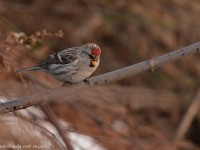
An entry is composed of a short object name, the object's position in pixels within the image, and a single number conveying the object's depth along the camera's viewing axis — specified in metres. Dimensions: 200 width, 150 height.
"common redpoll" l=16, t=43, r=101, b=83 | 6.07
